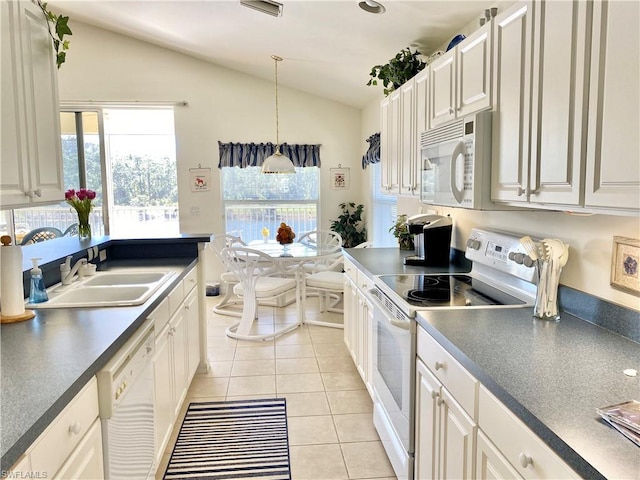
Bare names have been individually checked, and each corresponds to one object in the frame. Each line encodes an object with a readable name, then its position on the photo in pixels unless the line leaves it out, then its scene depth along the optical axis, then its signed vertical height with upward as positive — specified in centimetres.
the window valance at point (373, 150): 478 +53
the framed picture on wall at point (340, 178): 602 +28
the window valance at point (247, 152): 572 +60
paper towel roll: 167 -29
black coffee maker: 286 -27
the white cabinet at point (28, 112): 159 +35
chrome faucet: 237 -36
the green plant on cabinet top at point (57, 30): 195 +76
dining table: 427 -67
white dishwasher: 144 -74
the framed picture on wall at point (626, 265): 146 -23
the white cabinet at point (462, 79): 189 +55
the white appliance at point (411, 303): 192 -45
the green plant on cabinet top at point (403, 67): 306 +89
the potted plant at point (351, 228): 590 -38
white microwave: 188 +16
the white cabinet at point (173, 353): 214 -84
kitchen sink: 196 -45
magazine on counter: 94 -48
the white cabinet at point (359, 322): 278 -84
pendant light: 471 +36
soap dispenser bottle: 197 -36
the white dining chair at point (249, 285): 420 -83
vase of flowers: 316 -3
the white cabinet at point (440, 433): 141 -81
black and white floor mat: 229 -135
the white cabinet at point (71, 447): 101 -61
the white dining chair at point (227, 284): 465 -99
